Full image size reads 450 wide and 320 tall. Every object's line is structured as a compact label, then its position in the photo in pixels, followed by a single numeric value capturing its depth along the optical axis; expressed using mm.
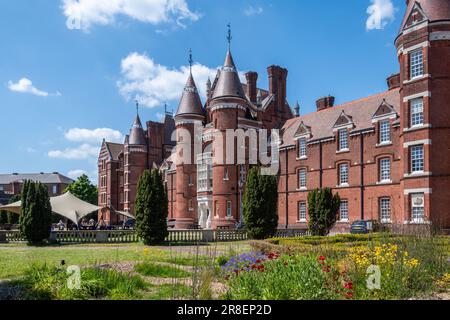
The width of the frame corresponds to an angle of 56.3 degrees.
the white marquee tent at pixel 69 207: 37062
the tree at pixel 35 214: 28344
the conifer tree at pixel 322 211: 29642
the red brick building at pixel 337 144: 29016
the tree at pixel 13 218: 57453
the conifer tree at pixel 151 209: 26922
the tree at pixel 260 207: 27578
